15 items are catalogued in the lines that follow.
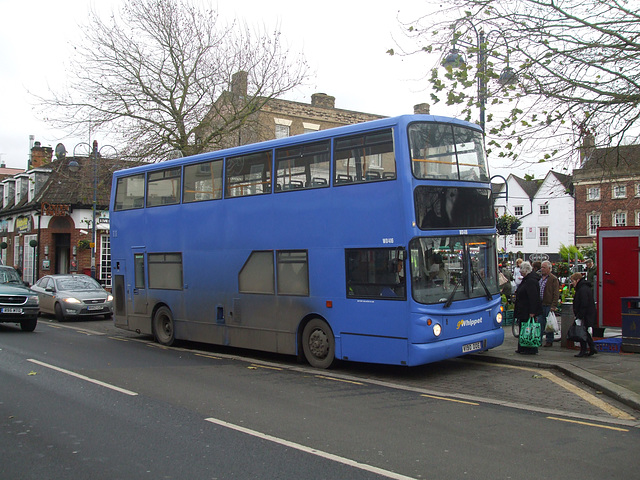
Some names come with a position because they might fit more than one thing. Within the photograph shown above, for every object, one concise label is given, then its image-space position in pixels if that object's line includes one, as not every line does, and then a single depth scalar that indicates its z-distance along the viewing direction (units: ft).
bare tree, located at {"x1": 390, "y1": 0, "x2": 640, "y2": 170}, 29.89
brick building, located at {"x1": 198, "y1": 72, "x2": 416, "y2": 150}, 89.59
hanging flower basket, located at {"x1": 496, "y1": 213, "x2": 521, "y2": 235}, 61.73
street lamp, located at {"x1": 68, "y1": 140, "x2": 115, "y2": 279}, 76.32
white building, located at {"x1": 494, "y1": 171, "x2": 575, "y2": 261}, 181.27
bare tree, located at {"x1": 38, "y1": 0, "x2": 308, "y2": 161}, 69.97
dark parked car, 53.36
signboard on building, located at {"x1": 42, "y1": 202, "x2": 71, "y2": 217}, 111.96
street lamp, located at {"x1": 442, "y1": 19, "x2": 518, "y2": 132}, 32.17
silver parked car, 67.05
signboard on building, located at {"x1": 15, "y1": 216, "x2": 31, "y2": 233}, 125.52
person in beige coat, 41.09
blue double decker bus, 30.78
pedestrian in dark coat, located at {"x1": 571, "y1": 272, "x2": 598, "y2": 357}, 36.78
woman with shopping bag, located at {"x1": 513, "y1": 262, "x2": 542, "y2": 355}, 37.53
